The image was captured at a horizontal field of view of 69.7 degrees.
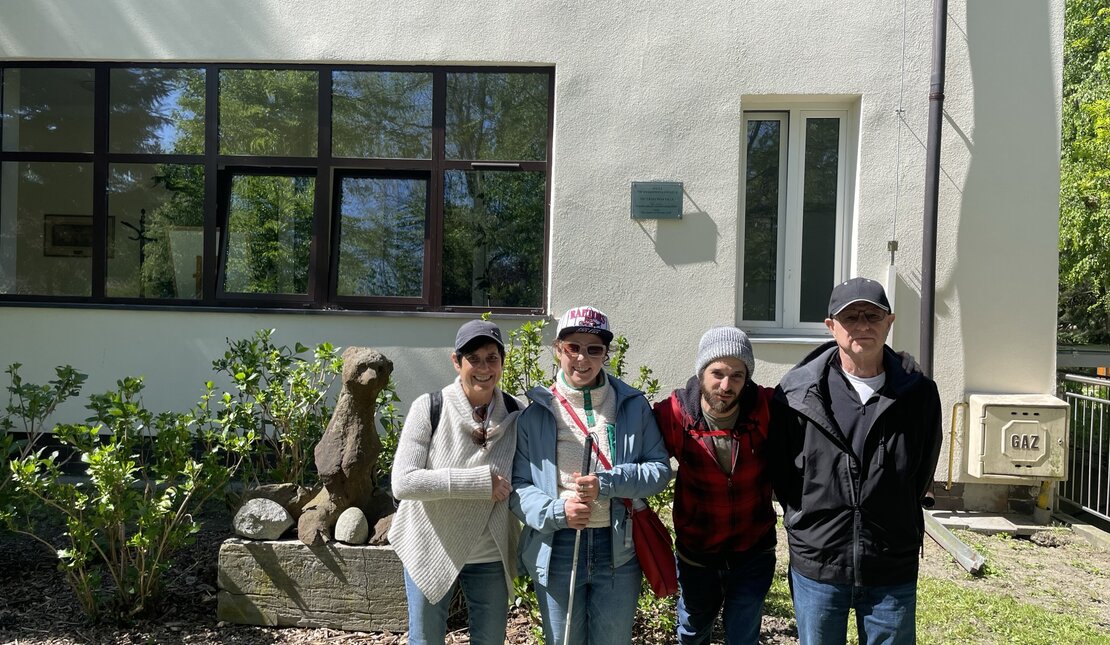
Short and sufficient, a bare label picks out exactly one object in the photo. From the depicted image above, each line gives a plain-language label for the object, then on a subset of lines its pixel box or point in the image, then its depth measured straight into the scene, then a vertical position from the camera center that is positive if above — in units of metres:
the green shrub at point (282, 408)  4.52 -0.58
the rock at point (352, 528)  3.95 -1.09
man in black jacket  2.71 -0.53
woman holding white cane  2.77 -0.62
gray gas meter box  6.00 -0.84
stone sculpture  3.86 -0.68
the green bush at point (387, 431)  4.59 -0.72
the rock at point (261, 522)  4.03 -1.10
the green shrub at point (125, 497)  3.83 -0.97
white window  6.54 +0.88
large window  6.60 +1.06
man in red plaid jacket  2.82 -0.60
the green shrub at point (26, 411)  4.21 -0.69
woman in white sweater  2.91 -0.75
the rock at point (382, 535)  4.00 -1.14
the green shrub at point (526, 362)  4.73 -0.30
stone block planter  3.96 -1.40
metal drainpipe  6.03 +1.06
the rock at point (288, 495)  4.17 -1.00
